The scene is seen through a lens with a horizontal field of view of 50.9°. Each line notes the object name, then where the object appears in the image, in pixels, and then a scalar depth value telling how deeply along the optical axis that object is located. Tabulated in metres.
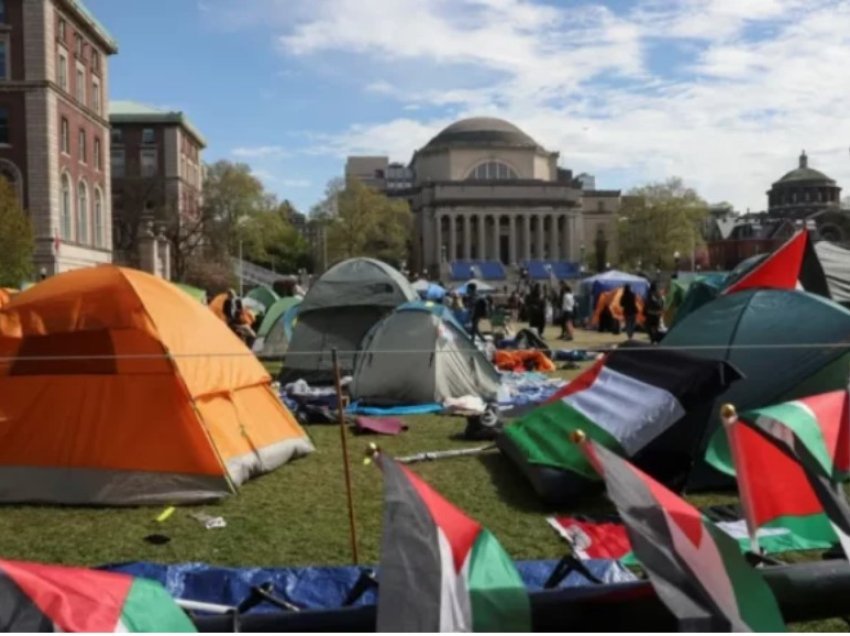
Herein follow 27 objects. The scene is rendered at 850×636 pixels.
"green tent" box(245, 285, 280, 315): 33.81
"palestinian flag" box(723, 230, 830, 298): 12.17
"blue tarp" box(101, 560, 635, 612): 5.10
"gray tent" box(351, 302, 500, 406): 13.02
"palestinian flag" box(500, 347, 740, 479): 7.49
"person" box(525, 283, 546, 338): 24.84
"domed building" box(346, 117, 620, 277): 108.56
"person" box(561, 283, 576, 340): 26.22
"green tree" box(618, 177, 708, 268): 90.38
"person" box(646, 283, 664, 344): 23.38
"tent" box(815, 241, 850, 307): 16.83
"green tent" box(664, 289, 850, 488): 8.12
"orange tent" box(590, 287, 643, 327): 29.20
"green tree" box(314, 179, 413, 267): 91.88
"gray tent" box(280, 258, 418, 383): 15.53
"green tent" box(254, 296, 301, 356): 19.91
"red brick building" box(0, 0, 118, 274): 45.22
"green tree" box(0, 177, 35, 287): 35.75
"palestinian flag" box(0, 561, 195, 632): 2.86
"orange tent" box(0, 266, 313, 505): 7.65
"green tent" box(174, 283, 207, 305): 23.39
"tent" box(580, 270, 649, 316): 33.75
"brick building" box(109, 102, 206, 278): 69.25
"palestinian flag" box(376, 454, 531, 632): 3.12
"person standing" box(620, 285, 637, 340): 24.17
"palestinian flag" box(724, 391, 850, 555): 4.29
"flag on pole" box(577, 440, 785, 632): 3.19
